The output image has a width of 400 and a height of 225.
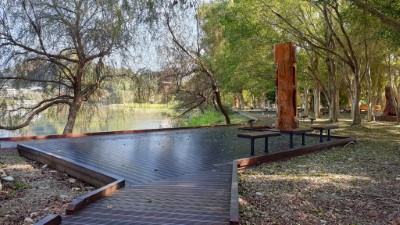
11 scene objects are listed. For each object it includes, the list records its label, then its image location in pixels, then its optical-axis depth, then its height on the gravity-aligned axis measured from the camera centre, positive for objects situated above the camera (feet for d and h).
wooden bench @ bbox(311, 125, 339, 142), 32.85 -1.67
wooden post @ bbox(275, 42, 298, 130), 34.53 +2.54
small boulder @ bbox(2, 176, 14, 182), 19.60 -3.84
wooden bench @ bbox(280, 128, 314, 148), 29.71 -1.88
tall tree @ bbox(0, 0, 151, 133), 41.27 +7.57
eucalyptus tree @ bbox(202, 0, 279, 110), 52.01 +11.26
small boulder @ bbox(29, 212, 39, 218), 14.28 -4.26
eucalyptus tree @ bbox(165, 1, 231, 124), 54.54 +8.90
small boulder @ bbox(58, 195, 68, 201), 17.37 -4.30
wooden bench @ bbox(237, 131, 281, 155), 25.32 -1.86
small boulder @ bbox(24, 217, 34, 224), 13.53 -4.27
